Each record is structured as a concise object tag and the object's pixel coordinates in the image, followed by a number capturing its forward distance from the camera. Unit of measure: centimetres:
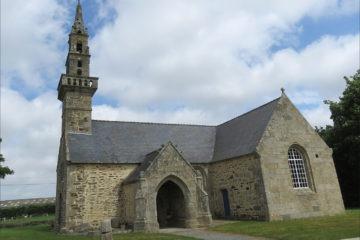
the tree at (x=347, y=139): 2750
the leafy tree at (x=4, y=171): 2666
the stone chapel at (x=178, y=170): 1991
